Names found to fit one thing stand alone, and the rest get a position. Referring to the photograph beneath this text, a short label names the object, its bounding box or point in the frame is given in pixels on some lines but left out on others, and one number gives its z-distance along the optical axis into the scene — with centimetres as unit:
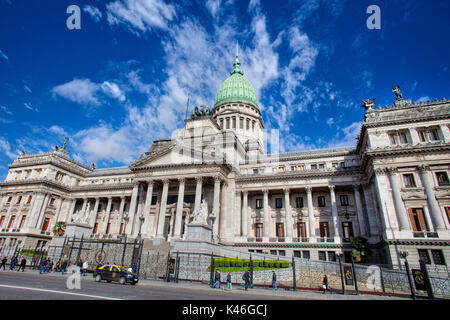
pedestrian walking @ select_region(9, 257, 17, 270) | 2468
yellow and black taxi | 1712
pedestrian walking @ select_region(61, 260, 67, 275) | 2295
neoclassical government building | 2747
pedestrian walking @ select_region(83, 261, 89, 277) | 2178
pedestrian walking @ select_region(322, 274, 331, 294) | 1733
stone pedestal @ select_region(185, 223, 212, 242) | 2566
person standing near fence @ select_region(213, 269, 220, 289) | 1770
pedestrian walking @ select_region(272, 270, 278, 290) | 1785
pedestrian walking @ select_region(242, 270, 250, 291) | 1685
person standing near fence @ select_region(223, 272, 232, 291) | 1716
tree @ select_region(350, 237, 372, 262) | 2836
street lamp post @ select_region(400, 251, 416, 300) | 1429
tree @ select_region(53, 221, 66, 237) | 4412
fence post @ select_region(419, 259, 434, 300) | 1419
